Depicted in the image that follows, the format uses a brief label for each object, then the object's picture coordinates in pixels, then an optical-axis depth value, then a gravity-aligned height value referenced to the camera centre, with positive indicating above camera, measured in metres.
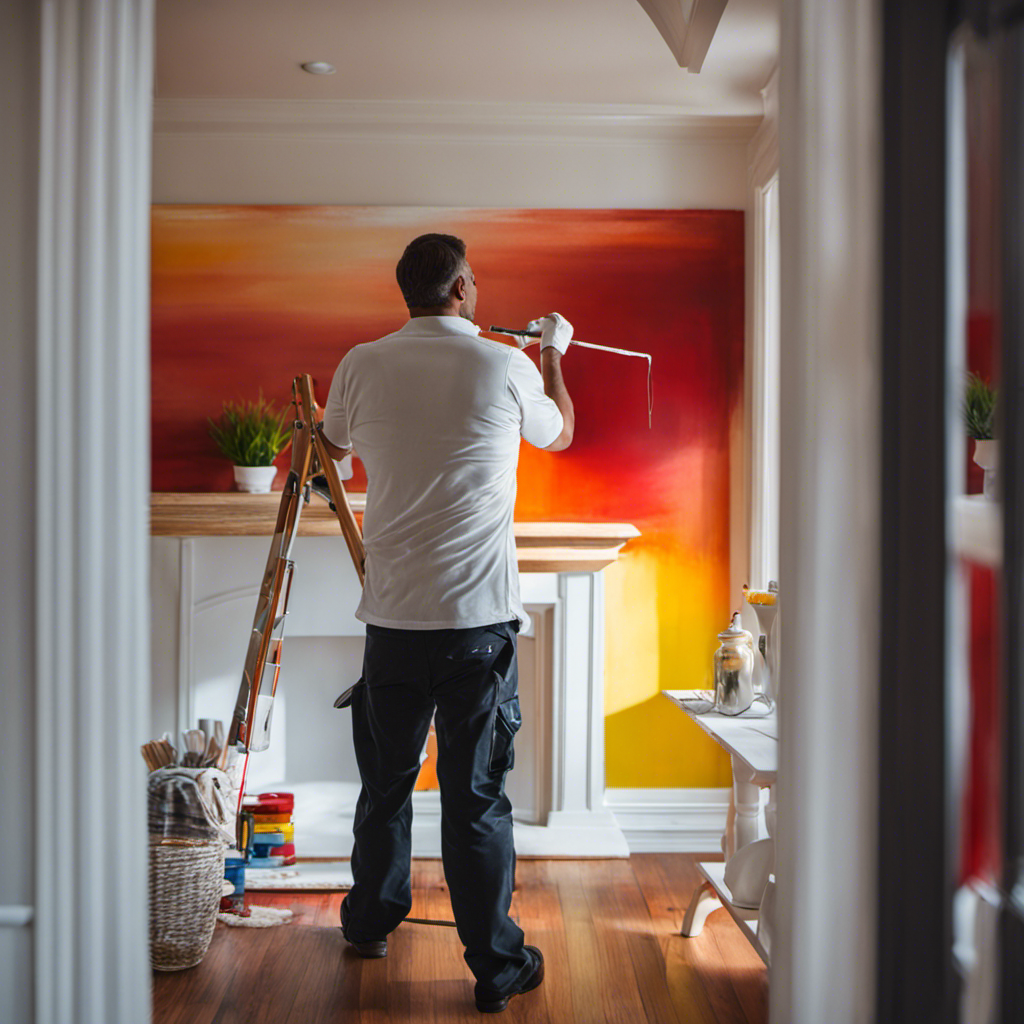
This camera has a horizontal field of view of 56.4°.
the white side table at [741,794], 1.98 -0.67
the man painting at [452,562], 1.93 -0.10
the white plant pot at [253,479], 2.99 +0.10
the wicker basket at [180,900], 2.17 -0.89
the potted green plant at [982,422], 1.28 +0.13
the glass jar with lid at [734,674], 2.34 -0.40
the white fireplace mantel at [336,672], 2.94 -0.51
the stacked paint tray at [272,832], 2.79 -0.94
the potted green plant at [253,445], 3.00 +0.21
